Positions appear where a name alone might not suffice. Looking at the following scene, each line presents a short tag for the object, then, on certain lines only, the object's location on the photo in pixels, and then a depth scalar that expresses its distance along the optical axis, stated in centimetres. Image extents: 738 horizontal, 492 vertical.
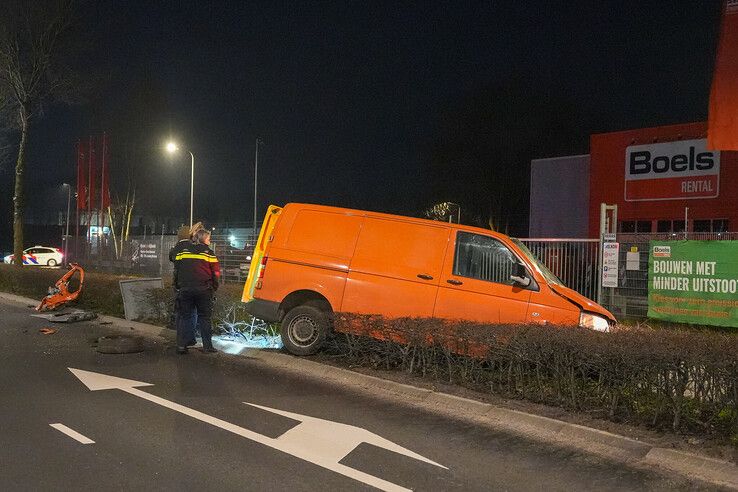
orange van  792
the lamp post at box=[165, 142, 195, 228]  3141
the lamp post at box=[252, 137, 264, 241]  3881
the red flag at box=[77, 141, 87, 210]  3500
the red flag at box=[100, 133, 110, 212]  3427
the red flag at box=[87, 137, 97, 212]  3441
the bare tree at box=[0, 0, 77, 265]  2228
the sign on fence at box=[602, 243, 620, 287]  1331
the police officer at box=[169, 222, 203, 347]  910
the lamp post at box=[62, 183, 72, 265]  3758
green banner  1235
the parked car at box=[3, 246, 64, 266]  4244
